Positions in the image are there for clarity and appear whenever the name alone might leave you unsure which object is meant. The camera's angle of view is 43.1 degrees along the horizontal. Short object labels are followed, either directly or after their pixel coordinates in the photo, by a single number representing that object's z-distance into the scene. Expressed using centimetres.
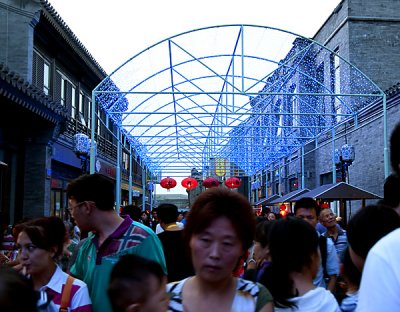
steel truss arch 1393
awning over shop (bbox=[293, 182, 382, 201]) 1255
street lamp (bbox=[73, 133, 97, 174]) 1308
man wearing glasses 329
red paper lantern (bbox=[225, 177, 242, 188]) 2498
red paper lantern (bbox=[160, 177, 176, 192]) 2362
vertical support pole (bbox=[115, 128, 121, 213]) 1310
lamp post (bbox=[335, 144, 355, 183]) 1559
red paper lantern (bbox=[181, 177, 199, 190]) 2334
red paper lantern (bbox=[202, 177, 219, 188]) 1919
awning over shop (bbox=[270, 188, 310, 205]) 1732
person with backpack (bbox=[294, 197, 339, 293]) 469
